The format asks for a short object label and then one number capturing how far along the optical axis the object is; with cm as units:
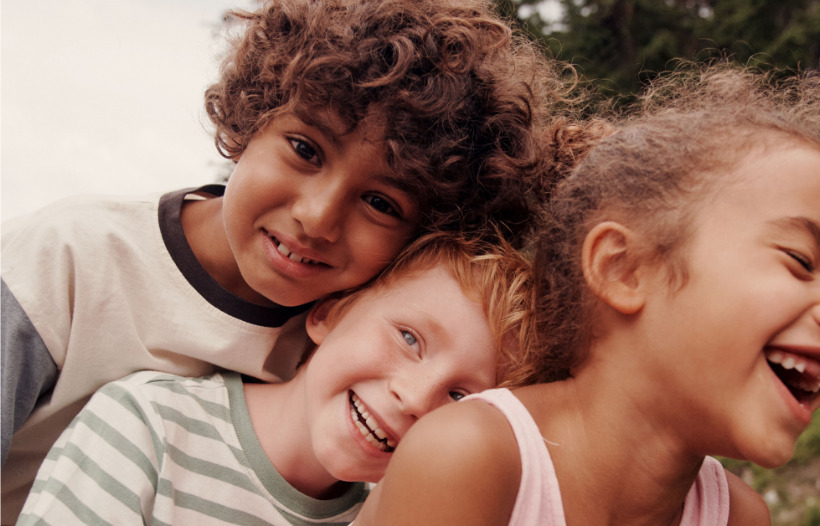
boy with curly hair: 76
